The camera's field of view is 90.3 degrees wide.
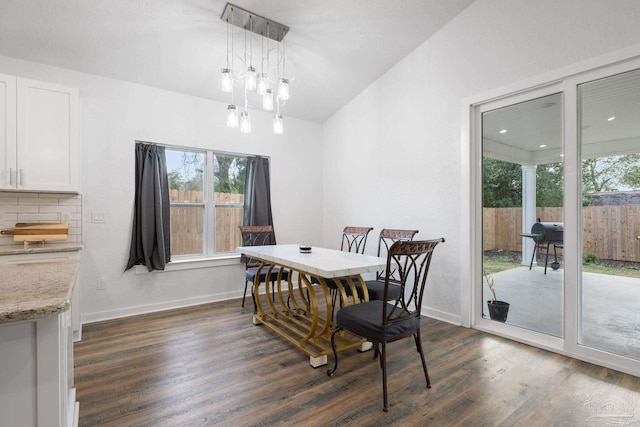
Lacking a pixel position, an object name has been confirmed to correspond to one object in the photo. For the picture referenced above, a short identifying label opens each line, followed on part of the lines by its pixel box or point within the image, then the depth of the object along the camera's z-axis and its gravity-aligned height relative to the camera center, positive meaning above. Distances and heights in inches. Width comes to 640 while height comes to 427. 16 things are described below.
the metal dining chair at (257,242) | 141.5 -15.5
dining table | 90.2 -27.9
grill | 107.1 -8.4
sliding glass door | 94.0 -1.1
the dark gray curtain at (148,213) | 141.3 +0.1
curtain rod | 148.7 +32.4
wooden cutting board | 108.1 -6.3
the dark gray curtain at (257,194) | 173.6 +10.3
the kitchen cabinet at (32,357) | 34.6 -16.4
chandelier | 102.2 +66.3
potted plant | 121.1 -36.5
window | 158.7 +6.6
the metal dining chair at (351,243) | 118.6 -17.2
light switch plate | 133.5 -1.5
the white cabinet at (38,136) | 106.3 +27.0
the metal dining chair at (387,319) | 75.9 -27.3
